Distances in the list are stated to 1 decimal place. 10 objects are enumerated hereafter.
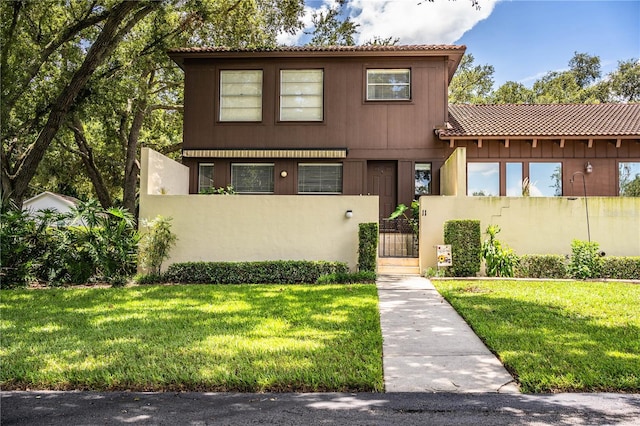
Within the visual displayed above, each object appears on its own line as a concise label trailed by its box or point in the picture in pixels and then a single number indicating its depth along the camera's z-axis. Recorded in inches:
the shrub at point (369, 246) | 424.8
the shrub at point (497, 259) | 422.0
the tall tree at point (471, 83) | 1171.3
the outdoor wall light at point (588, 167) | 560.7
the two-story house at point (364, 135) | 566.3
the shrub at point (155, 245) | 430.6
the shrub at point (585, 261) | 410.6
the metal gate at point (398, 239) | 507.9
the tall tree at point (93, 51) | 474.3
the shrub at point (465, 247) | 420.8
